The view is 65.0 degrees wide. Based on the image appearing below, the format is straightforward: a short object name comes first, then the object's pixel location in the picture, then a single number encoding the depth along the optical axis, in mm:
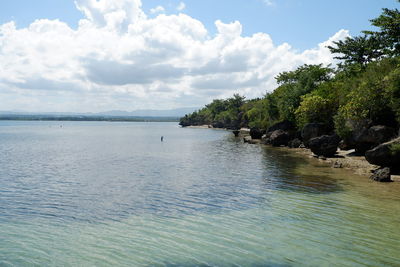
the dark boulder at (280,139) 64938
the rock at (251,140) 74950
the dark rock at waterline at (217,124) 179500
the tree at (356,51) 51981
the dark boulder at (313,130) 52188
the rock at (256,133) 83250
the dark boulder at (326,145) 44125
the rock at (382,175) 27672
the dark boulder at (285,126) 68975
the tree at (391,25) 33291
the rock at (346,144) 42803
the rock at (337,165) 36469
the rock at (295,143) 59878
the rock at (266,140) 68531
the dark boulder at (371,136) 35375
